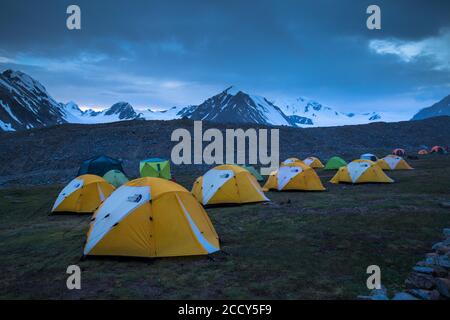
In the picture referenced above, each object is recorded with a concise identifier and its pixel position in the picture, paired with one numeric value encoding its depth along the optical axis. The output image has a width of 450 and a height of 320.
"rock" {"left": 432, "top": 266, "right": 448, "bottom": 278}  7.28
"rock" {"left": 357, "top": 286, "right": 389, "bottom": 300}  6.57
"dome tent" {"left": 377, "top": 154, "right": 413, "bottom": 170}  34.22
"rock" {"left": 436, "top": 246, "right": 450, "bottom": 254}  8.96
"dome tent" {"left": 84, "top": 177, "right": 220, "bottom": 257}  9.77
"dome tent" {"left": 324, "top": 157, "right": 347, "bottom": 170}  36.53
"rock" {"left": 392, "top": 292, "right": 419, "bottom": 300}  6.41
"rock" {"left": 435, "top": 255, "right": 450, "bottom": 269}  7.66
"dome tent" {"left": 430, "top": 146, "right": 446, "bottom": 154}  53.90
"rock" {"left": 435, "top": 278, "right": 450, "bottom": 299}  6.48
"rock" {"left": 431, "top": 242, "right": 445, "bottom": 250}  9.59
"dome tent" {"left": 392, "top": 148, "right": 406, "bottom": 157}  50.91
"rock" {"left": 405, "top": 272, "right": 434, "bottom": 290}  6.85
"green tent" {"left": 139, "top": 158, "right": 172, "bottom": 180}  30.17
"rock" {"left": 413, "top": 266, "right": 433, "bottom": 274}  7.35
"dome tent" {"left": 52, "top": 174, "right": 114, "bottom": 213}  17.56
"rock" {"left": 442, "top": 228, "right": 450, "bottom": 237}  10.94
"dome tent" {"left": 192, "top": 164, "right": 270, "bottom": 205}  17.77
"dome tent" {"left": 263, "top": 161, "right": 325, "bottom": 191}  22.25
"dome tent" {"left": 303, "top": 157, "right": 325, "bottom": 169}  39.22
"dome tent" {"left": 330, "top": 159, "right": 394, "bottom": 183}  24.83
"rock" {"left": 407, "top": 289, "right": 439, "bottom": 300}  6.39
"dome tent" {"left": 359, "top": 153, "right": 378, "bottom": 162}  38.16
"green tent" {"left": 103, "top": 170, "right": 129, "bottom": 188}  22.95
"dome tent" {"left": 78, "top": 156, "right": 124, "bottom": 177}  26.45
